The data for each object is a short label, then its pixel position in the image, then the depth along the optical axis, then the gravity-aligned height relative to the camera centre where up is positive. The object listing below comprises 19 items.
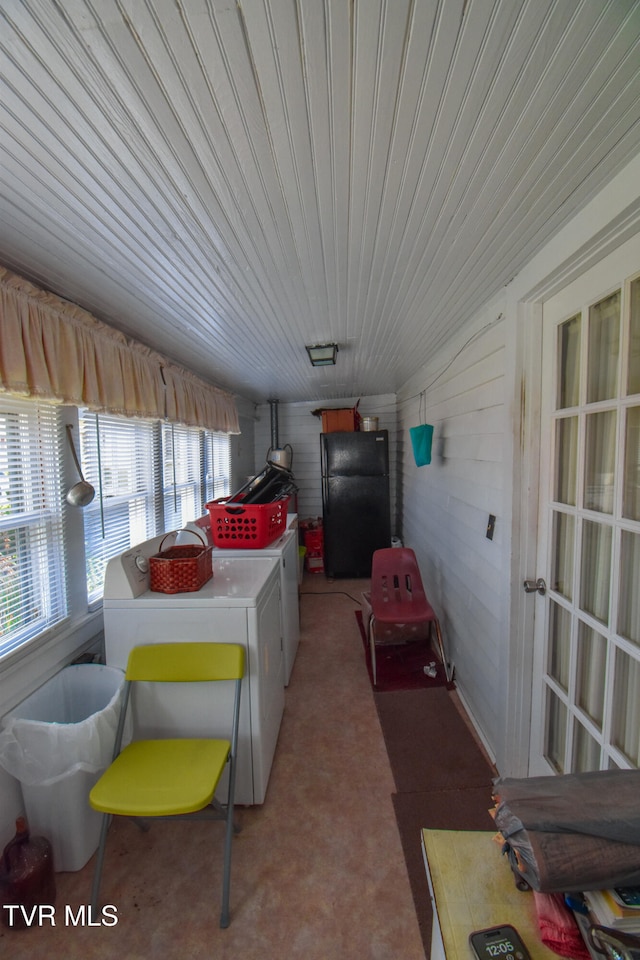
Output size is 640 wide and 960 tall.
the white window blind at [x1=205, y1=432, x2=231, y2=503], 4.08 -0.10
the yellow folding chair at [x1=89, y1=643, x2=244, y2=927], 1.20 -1.12
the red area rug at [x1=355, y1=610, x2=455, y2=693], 2.51 -1.55
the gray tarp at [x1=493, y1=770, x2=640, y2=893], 0.58 -0.63
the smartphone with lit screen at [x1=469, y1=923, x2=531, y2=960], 0.59 -0.80
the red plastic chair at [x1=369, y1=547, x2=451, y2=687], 2.61 -1.11
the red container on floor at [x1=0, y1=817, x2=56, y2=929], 1.23 -1.41
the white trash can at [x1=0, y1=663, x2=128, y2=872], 1.34 -1.15
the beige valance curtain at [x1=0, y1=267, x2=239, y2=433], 1.39 +0.48
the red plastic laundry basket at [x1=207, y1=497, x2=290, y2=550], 2.53 -0.46
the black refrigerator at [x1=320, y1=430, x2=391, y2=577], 4.42 -0.46
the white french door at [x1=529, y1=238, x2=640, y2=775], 1.04 -0.25
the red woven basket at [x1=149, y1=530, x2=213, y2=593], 1.72 -0.55
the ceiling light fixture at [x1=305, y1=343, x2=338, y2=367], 2.61 +0.75
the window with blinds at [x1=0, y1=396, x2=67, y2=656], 1.52 -0.28
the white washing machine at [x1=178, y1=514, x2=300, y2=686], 2.44 -0.85
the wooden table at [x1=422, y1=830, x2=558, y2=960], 0.64 -0.83
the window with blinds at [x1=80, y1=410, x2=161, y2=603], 2.08 -0.17
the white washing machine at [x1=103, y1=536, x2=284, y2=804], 1.60 -0.80
